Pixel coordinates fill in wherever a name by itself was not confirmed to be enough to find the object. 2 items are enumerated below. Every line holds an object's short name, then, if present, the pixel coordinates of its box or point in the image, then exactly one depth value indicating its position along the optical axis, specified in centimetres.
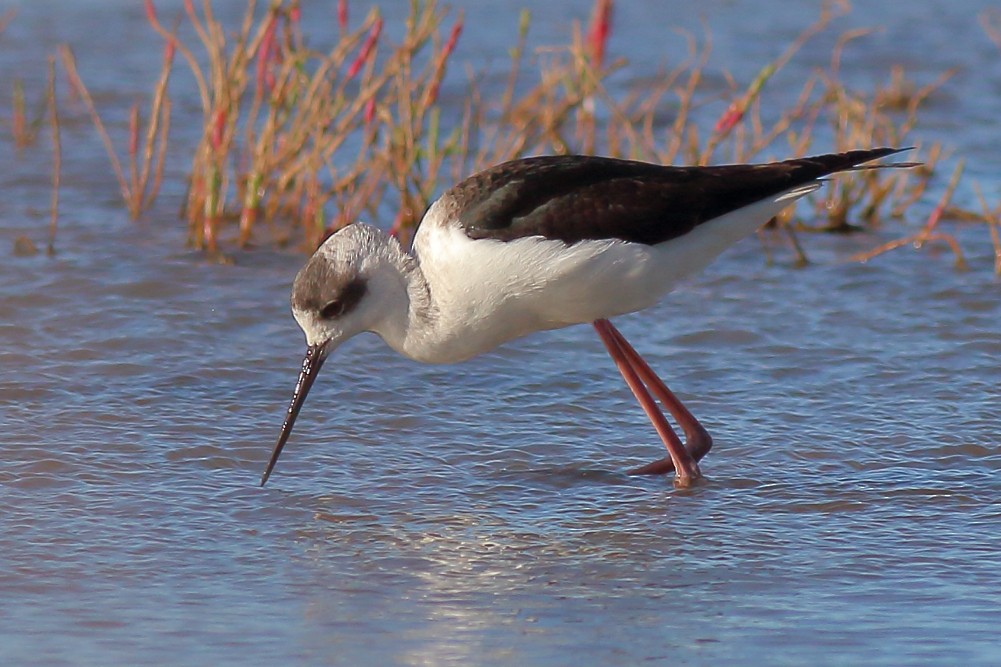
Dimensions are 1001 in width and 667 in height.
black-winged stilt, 864
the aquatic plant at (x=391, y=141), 1198
